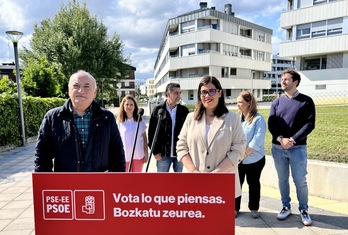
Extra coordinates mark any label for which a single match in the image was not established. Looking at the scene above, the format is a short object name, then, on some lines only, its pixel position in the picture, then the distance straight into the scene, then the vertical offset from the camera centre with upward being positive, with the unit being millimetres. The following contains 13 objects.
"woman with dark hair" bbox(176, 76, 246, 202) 2465 -398
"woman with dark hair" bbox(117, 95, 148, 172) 3844 -529
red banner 1717 -723
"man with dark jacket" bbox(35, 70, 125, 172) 2109 -319
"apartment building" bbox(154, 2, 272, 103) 34000 +6314
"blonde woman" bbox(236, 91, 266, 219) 3543 -701
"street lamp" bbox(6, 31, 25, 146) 9594 +1045
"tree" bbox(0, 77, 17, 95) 13309 +657
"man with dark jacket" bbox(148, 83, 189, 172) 3654 -406
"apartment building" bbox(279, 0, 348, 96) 24156 +5030
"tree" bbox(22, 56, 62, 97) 16156 +979
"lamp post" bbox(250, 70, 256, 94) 39981 +2759
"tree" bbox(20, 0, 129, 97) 20141 +4142
